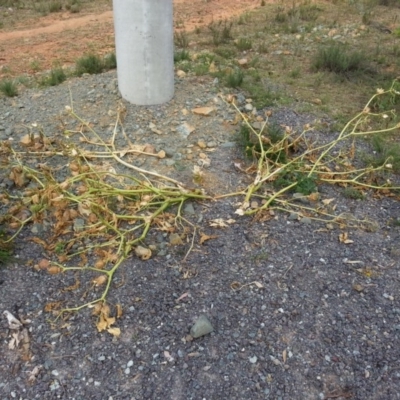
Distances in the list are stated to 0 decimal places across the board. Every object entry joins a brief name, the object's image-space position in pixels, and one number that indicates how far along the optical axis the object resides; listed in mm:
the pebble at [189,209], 3086
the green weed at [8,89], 4582
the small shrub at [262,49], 5934
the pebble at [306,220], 3082
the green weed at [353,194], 3331
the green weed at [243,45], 6043
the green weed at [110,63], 5082
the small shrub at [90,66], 5020
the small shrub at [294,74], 5195
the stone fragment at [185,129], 3758
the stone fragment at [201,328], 2416
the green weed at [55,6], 8422
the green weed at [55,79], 4766
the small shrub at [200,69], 4688
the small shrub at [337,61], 5277
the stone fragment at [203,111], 3971
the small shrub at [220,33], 6293
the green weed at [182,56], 5108
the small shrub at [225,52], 5715
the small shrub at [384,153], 3674
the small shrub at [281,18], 7313
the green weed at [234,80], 4520
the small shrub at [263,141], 3479
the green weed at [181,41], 6117
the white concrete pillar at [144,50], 3568
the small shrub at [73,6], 8453
